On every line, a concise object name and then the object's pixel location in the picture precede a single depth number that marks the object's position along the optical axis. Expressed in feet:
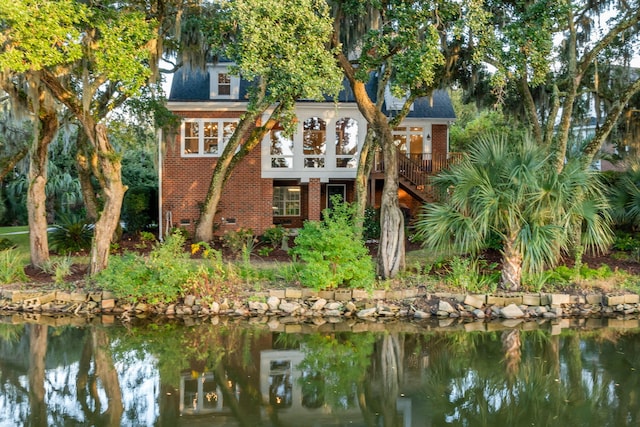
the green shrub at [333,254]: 35.73
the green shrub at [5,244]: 54.49
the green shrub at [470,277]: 37.11
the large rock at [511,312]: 35.29
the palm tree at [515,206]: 34.76
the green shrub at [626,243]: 46.74
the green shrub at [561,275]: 38.60
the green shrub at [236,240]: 51.52
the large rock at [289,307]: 36.34
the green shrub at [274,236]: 55.36
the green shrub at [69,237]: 51.93
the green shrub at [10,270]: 40.22
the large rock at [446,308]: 35.76
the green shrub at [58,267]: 39.68
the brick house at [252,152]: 62.49
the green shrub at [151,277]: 35.53
